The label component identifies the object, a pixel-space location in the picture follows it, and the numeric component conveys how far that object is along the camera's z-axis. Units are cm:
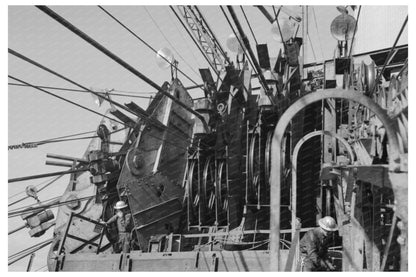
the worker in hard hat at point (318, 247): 648
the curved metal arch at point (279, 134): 378
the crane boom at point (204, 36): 1225
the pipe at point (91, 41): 519
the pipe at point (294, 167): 600
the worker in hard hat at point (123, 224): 1045
